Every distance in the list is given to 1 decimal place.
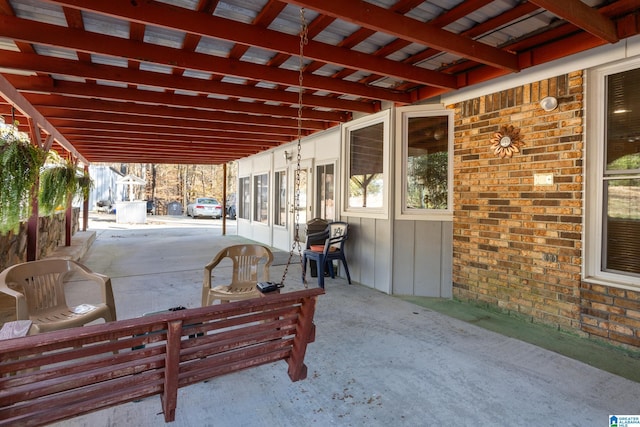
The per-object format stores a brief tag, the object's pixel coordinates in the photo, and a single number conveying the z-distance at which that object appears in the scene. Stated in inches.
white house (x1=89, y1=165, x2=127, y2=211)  874.3
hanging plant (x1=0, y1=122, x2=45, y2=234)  118.0
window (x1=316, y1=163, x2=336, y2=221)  256.9
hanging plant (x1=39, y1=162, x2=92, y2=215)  173.0
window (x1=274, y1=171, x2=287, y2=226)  331.3
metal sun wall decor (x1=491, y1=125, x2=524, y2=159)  144.1
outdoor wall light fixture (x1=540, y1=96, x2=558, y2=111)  130.8
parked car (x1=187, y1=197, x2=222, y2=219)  790.5
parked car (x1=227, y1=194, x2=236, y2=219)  819.4
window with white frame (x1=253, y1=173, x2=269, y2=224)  374.3
